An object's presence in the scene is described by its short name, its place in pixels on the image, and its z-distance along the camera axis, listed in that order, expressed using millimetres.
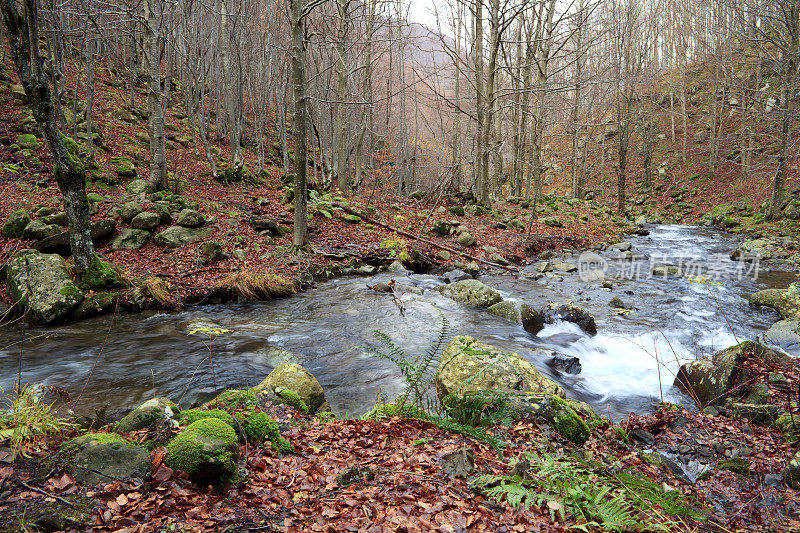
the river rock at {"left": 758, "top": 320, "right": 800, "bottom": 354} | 6629
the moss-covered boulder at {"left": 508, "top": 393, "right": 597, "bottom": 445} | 4086
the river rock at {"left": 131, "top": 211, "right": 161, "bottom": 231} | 10500
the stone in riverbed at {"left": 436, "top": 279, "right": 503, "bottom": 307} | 9477
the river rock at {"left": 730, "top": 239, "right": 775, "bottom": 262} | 13602
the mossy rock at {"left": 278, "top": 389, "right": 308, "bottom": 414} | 4487
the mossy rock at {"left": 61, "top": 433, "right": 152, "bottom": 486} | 2695
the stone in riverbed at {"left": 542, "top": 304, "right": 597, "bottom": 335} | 8031
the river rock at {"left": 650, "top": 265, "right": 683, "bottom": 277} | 12172
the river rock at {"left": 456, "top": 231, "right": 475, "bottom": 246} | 14227
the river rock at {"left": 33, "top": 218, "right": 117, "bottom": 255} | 8805
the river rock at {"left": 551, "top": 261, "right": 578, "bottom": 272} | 12982
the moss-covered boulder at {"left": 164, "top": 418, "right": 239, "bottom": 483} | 2809
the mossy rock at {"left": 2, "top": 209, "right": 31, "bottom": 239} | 9148
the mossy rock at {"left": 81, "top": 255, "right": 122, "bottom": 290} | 8102
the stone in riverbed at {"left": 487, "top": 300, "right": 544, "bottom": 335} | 8250
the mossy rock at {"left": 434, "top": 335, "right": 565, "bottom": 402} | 4691
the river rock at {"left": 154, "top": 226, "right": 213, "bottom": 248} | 10430
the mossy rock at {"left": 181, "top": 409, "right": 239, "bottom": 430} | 3525
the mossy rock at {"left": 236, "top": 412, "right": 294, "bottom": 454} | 3496
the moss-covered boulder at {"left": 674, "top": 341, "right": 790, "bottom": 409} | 5207
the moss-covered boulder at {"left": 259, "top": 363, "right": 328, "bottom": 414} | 4703
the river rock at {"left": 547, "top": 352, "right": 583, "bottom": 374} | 6522
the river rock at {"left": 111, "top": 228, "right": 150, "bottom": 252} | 9930
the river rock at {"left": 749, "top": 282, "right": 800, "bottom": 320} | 8070
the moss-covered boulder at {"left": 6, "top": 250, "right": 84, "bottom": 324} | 7414
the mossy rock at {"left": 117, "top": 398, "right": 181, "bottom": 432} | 3455
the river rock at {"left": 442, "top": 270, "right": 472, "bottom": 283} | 11473
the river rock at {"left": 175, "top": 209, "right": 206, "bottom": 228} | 11164
